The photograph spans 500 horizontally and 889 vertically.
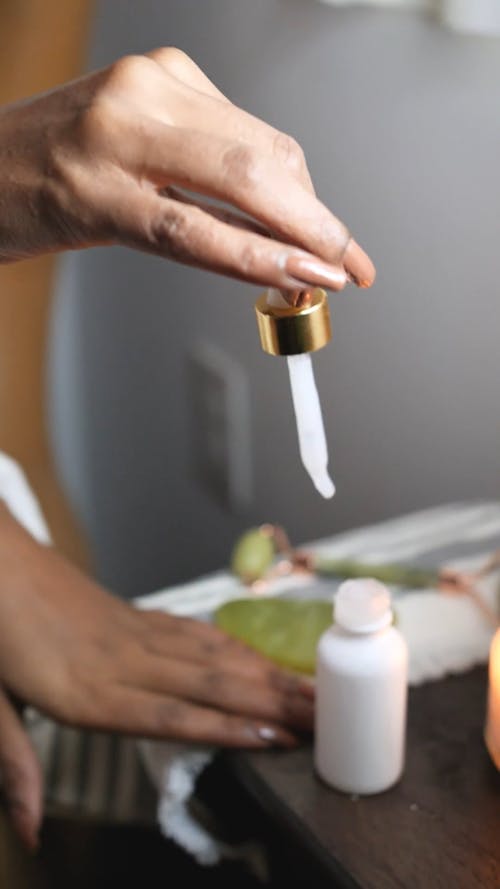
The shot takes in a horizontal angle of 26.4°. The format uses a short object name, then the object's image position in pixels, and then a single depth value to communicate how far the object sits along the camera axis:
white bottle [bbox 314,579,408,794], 0.55
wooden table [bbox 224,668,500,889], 0.51
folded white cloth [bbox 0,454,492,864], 0.63
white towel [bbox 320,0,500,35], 0.80
